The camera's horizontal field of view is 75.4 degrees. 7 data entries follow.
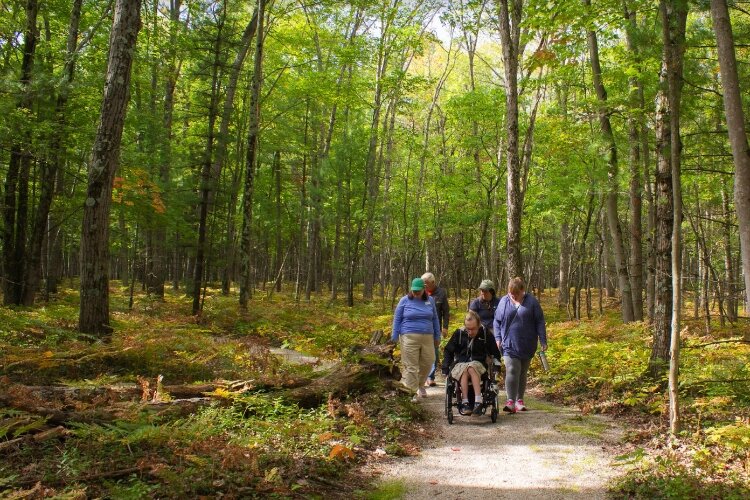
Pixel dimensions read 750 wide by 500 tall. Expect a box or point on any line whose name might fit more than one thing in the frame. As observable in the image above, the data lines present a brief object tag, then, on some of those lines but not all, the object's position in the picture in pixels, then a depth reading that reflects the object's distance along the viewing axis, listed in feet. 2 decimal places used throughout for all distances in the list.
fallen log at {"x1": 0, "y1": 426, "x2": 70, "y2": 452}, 13.37
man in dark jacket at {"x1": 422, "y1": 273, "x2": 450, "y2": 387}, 32.73
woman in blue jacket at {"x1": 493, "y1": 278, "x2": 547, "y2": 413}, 24.62
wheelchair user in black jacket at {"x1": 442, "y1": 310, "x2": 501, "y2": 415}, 23.24
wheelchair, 23.18
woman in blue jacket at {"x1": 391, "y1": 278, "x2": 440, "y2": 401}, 26.35
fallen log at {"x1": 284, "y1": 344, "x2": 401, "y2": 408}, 23.04
